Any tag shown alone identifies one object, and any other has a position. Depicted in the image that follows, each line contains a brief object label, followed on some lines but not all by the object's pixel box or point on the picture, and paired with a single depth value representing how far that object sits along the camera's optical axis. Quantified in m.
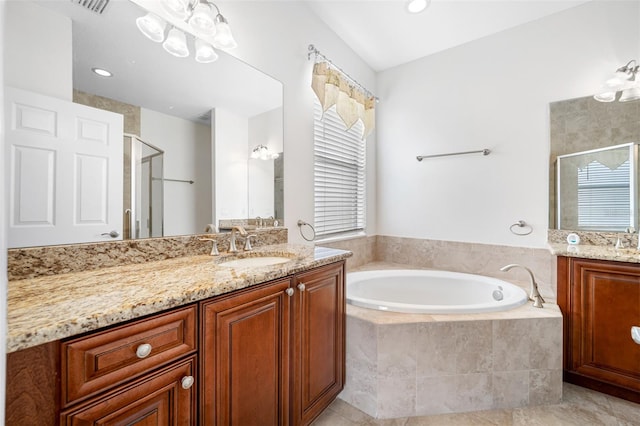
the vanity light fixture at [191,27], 1.27
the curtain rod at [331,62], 2.21
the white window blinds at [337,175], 2.38
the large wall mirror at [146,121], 0.94
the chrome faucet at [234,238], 1.51
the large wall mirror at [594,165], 1.96
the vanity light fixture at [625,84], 1.93
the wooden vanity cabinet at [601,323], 1.59
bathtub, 2.27
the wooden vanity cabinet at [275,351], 0.90
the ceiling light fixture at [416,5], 2.03
